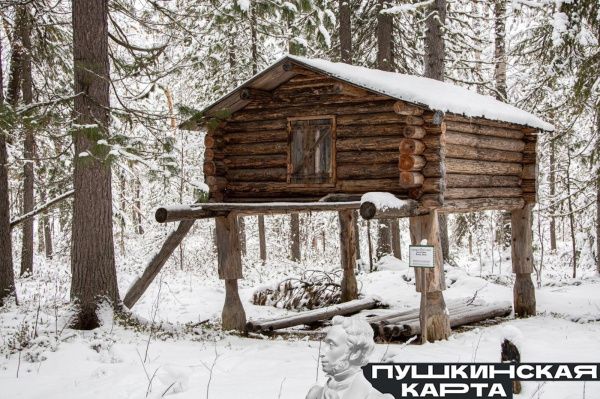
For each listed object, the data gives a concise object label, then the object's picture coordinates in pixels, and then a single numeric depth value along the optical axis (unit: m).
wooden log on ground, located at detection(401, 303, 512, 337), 10.91
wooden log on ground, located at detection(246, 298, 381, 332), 12.30
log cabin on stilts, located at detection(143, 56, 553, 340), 10.59
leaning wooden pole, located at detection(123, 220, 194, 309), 12.95
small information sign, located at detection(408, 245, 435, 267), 9.90
